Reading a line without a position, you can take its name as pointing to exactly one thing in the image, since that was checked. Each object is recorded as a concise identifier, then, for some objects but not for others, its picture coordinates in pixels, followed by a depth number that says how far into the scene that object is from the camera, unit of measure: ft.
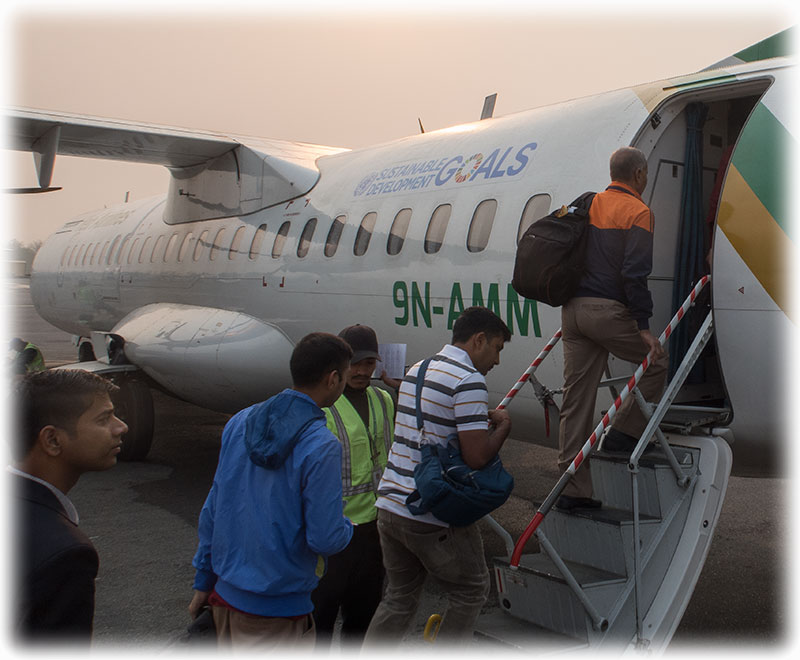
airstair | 13.12
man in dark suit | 6.18
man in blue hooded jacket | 9.14
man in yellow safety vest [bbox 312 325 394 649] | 13.15
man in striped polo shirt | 11.62
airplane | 15.05
